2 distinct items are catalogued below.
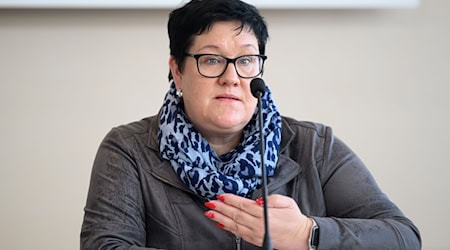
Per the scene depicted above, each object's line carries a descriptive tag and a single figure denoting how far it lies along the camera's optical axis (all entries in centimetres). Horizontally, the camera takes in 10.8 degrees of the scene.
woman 365
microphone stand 337
